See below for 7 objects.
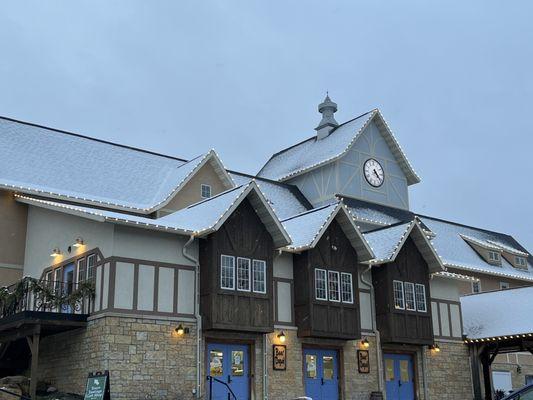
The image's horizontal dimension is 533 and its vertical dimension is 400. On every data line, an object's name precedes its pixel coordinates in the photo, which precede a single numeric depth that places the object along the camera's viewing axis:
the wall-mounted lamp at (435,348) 28.54
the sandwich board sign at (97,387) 18.59
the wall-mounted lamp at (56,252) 24.75
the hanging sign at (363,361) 26.22
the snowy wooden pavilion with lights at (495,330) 28.69
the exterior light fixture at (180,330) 22.09
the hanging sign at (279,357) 24.11
